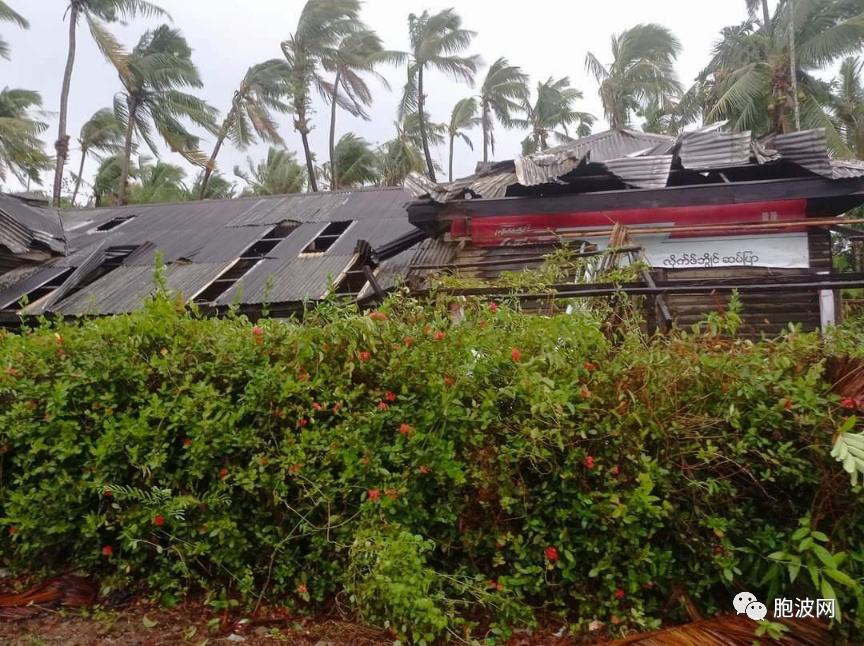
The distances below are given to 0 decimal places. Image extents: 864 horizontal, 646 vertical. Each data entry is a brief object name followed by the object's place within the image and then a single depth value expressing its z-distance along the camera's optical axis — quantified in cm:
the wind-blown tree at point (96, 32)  1593
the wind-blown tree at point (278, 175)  2720
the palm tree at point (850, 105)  1823
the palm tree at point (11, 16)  1699
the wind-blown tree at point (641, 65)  2025
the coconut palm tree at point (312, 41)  2103
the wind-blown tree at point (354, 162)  2541
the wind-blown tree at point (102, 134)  2625
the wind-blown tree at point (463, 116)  2483
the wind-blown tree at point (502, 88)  2459
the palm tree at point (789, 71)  1617
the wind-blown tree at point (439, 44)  2147
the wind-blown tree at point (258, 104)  2111
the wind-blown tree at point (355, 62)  2169
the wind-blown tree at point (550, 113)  2633
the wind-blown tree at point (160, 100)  1986
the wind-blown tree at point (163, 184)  2508
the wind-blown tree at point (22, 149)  1728
